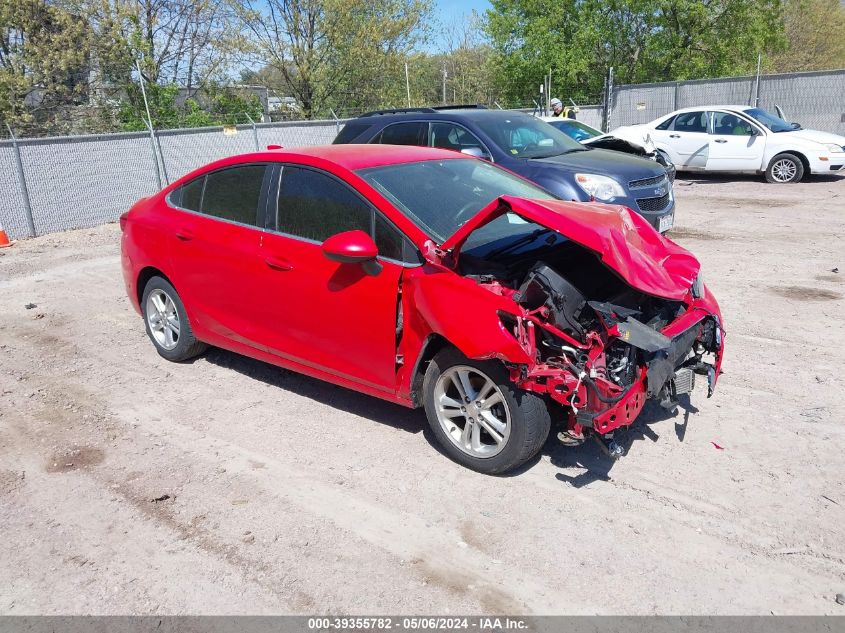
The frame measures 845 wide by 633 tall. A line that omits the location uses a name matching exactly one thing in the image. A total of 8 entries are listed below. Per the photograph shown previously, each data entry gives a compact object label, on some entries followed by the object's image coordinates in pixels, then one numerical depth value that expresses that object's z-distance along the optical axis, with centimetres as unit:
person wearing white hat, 1873
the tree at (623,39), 2875
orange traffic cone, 1123
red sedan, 351
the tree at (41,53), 2084
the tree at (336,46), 2516
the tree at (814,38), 4003
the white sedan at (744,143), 1421
